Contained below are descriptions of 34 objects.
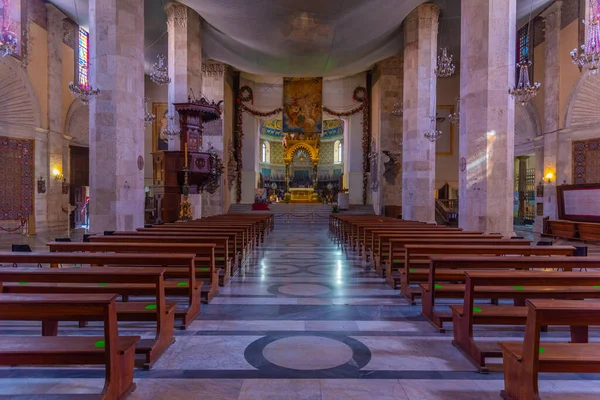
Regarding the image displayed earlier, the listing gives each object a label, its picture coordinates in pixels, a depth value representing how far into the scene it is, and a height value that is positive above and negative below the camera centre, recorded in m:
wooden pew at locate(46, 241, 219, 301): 4.69 -0.67
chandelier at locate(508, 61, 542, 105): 7.83 +2.29
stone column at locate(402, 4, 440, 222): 14.23 +3.22
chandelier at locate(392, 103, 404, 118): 15.89 +3.56
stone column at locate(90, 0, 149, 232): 8.91 +1.91
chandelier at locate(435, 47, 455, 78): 10.94 +3.76
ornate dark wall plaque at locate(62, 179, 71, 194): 16.19 +0.35
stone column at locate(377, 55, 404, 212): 20.48 +3.97
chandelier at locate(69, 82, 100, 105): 8.26 +2.30
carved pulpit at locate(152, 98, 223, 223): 13.16 +1.20
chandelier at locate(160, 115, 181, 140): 13.33 +2.25
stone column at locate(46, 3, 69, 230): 15.41 +3.11
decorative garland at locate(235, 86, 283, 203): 24.06 +5.45
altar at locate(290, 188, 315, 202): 27.52 +0.19
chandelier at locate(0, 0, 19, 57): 6.73 +2.75
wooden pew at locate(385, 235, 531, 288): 5.12 -0.68
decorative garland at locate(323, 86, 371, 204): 23.89 +4.56
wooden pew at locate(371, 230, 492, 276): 6.21 -0.67
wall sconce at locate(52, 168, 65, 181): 15.63 +0.84
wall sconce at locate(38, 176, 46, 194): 14.90 +0.34
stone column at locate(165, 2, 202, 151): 14.41 +5.53
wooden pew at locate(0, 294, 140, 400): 2.10 -0.89
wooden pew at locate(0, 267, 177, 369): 3.00 -0.78
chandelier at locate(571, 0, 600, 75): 6.89 +2.80
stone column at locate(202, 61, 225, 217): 20.08 +3.66
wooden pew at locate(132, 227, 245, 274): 6.49 -0.68
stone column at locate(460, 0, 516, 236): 8.49 +1.77
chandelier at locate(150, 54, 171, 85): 11.83 +3.89
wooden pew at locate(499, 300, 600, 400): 2.05 -0.91
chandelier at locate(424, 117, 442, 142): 13.26 +2.26
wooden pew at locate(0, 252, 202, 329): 3.69 -0.66
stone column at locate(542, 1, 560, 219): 15.09 +4.03
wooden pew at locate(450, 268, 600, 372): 2.96 -0.84
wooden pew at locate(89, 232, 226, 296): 5.05 -0.68
